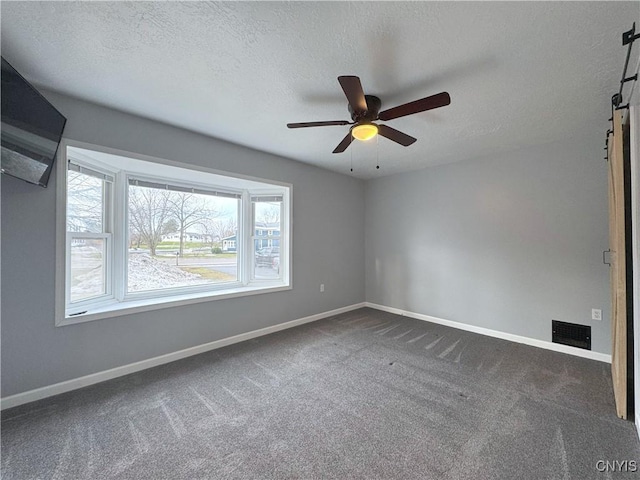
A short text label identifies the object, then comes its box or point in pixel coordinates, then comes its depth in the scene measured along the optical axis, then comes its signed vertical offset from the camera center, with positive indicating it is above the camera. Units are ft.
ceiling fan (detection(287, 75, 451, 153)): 5.42 +3.11
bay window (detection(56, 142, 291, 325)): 8.16 +0.34
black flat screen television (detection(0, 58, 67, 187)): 5.25 +2.58
